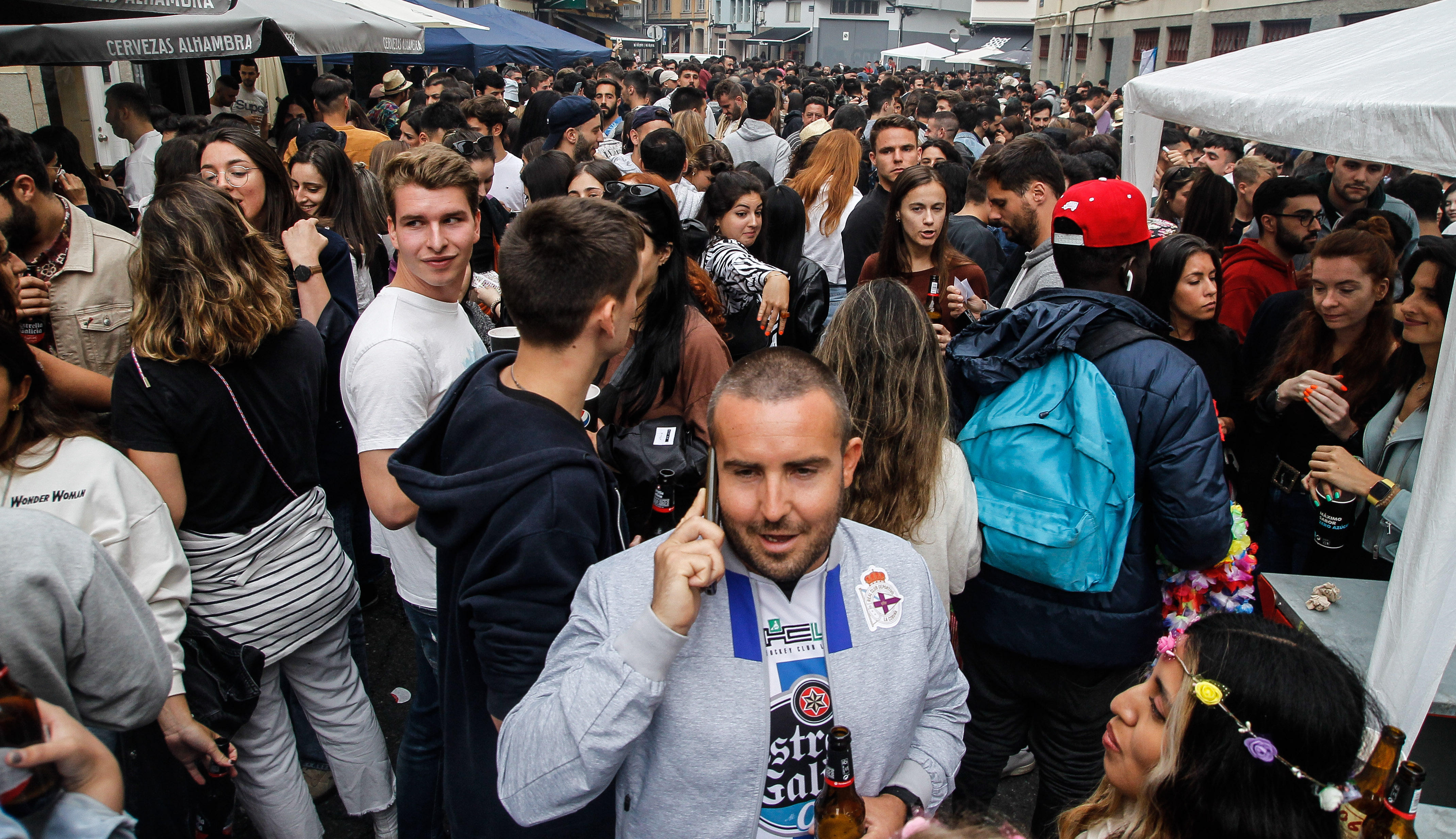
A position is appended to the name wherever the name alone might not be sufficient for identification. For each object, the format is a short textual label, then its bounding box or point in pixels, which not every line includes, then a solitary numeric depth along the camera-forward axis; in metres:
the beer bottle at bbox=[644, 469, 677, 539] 2.15
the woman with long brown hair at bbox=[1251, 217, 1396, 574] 3.27
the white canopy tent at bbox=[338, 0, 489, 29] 10.80
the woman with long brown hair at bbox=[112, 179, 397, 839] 2.42
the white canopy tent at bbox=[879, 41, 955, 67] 31.61
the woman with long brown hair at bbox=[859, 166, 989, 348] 4.22
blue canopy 16.08
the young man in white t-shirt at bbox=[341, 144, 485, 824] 2.43
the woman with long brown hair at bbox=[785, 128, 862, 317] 5.89
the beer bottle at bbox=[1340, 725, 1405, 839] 1.59
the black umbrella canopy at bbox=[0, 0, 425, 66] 5.37
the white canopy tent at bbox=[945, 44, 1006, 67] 31.05
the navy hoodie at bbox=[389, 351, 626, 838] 1.72
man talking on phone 1.52
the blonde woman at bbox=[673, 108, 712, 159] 7.88
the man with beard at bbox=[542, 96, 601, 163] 6.82
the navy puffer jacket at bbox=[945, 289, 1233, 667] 2.36
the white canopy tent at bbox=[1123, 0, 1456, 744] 2.25
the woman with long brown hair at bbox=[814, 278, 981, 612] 2.36
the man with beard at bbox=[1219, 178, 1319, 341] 4.46
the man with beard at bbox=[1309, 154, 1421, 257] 5.78
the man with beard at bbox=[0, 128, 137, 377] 3.08
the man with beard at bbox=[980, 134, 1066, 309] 4.08
